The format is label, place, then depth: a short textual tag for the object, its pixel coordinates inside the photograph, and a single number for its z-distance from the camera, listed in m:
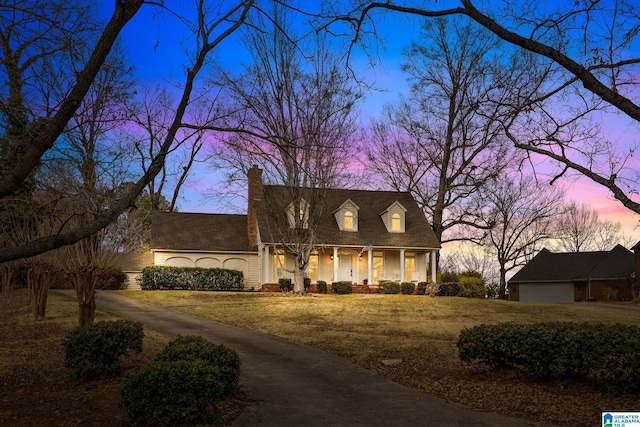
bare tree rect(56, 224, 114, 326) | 13.83
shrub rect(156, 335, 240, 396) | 8.67
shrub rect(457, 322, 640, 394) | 8.76
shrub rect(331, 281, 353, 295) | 35.00
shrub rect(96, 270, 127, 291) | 36.38
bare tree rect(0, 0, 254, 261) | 6.20
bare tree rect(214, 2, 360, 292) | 29.42
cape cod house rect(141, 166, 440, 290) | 37.75
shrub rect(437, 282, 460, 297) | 36.38
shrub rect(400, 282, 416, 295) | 36.16
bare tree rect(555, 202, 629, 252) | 61.55
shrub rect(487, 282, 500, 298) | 47.38
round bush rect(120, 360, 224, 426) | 7.08
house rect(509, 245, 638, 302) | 40.75
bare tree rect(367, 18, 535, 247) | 39.59
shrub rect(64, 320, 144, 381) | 9.99
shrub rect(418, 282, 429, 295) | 37.21
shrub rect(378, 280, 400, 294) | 35.84
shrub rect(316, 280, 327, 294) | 35.25
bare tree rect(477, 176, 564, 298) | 46.41
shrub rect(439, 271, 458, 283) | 40.95
